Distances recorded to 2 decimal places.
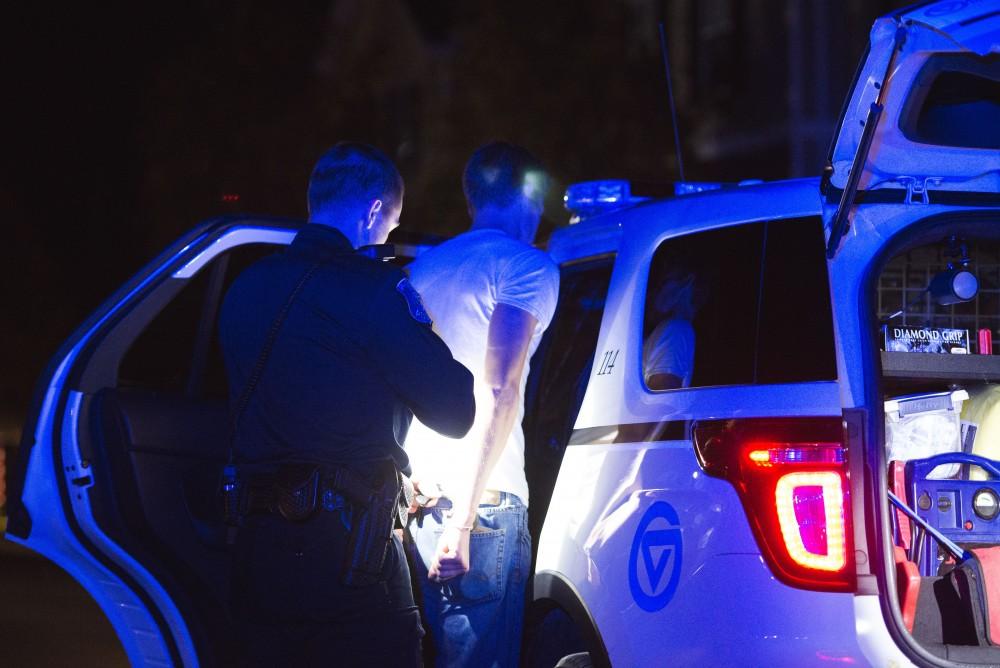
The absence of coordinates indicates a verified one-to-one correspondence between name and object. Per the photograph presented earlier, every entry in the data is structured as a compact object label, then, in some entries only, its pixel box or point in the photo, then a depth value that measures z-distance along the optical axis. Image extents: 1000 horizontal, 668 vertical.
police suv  6.21
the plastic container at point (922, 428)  8.36
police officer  5.95
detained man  7.18
